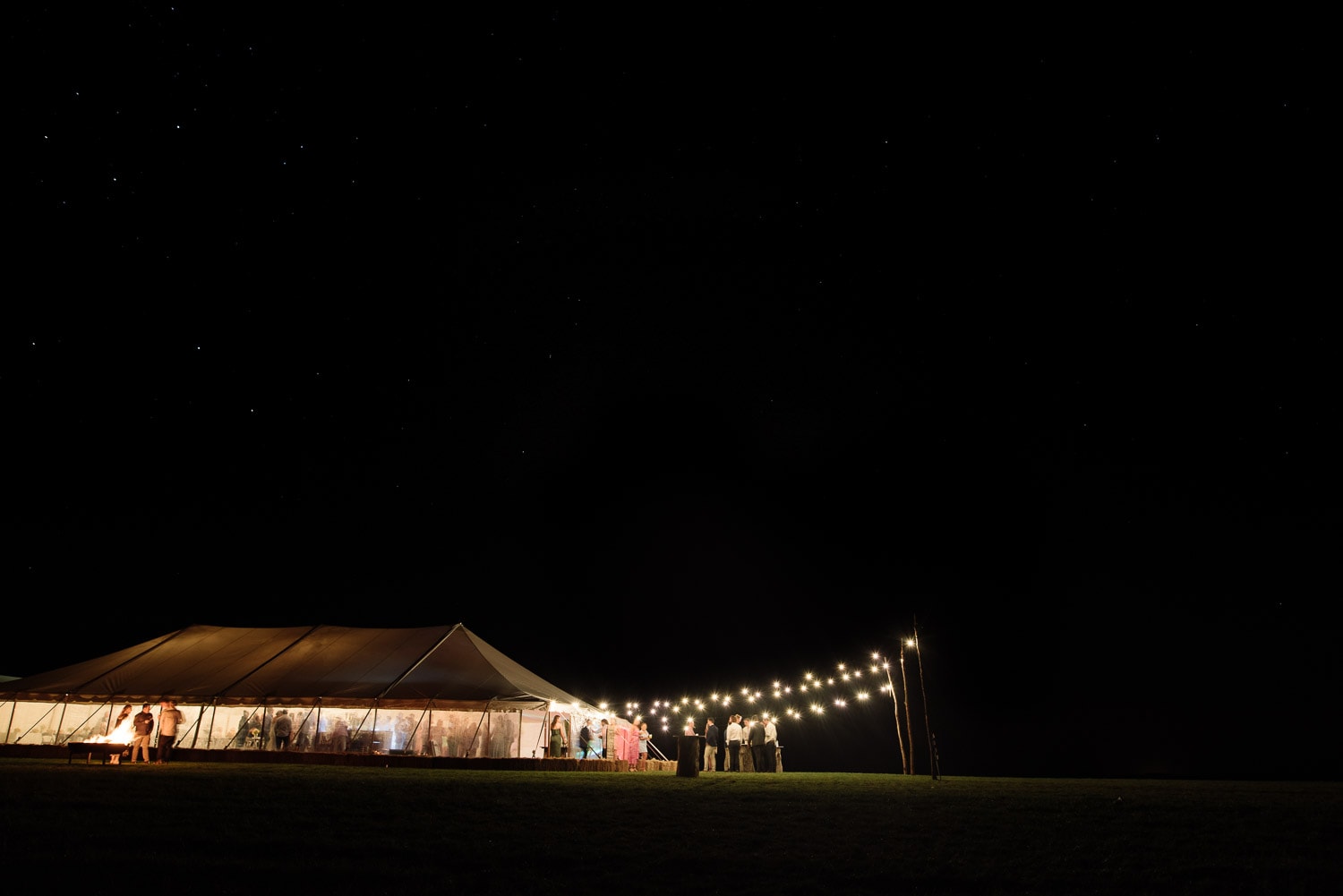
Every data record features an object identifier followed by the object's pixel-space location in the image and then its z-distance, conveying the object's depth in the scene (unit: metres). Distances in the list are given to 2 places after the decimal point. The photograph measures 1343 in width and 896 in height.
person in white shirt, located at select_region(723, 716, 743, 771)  16.94
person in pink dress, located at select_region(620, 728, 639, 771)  18.25
